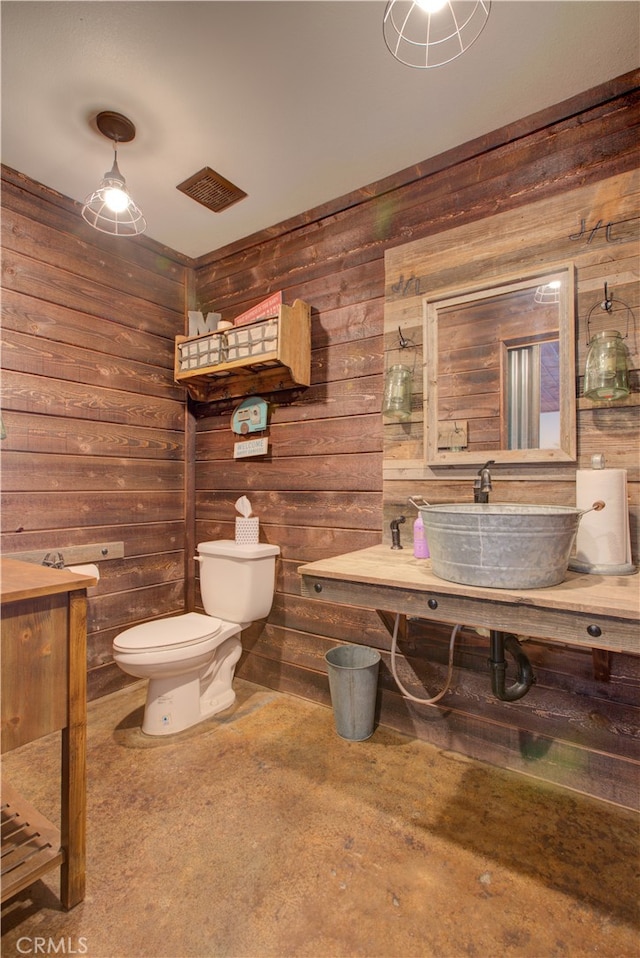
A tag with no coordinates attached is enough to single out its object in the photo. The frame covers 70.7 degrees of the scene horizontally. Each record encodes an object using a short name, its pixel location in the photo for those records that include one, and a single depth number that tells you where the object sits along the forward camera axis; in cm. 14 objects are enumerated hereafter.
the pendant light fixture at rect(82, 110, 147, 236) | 164
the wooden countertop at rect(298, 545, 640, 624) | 95
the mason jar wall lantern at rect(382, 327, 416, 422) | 181
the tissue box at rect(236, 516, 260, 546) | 227
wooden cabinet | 100
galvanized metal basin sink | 105
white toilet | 178
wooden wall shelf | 206
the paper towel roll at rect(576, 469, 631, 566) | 127
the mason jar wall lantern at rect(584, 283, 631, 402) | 139
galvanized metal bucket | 178
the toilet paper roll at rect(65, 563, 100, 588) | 204
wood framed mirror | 154
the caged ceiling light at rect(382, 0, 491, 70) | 127
